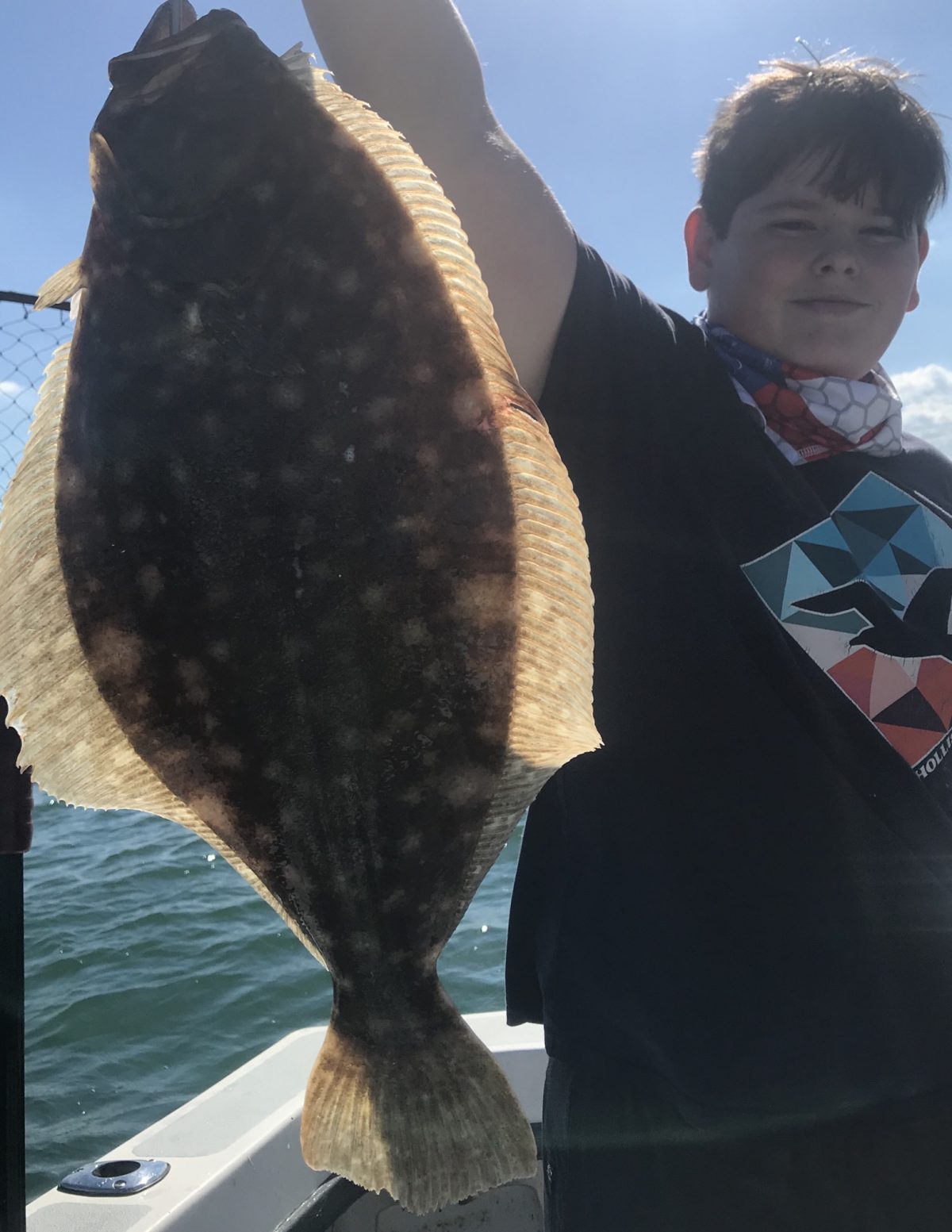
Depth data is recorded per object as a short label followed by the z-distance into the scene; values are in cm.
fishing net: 114
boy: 61
